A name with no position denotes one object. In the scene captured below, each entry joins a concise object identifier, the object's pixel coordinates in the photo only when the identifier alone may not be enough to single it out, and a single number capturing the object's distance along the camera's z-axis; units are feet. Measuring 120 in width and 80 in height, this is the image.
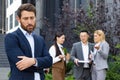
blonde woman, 30.35
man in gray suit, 30.76
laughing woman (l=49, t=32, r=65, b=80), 31.19
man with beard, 13.51
